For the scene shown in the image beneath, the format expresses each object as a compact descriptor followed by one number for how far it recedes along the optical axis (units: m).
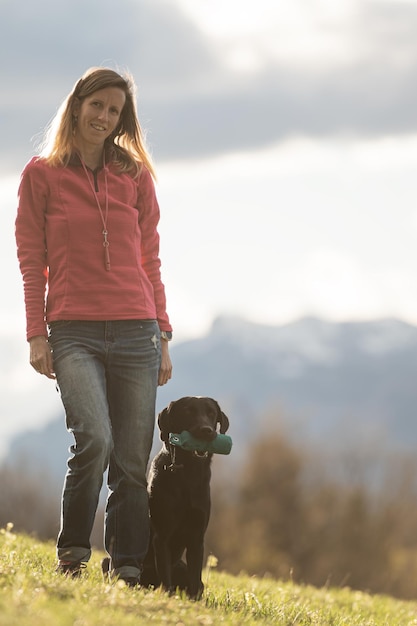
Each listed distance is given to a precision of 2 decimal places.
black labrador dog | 12.56
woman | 11.77
